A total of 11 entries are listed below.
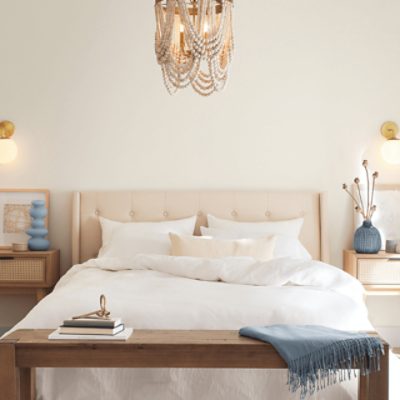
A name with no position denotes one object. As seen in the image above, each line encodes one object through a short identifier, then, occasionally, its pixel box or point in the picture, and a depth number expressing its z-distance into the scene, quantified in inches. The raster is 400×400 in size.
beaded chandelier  111.7
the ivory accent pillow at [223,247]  167.5
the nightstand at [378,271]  183.2
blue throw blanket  95.7
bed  108.3
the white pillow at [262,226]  185.3
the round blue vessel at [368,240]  186.2
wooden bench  96.8
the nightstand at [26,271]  185.2
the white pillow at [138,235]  178.2
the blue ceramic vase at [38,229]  189.6
